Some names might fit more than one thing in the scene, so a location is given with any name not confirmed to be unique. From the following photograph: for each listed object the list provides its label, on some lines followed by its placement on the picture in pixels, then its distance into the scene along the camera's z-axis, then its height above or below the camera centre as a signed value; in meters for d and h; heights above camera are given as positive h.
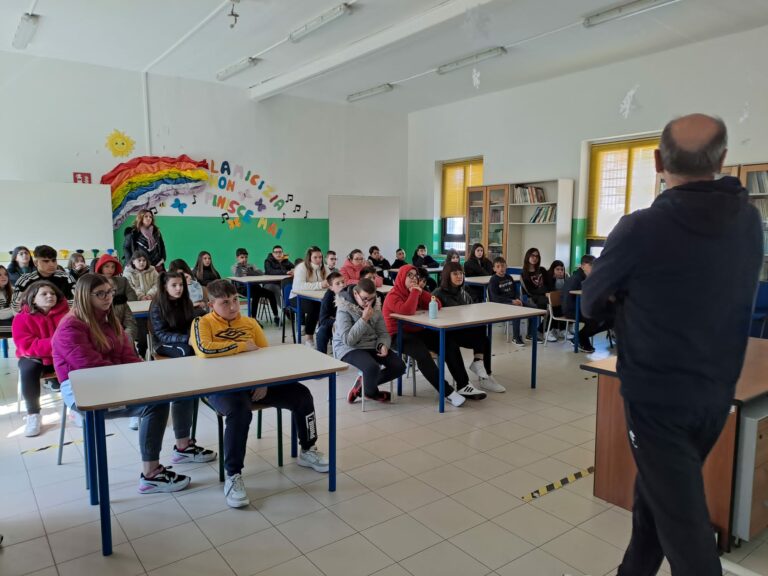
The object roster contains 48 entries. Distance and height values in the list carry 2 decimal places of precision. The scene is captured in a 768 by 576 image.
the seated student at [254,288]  7.35 -0.88
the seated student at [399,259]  9.73 -0.64
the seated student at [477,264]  8.05 -0.60
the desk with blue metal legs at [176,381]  2.18 -0.70
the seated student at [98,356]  2.67 -0.66
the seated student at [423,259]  9.52 -0.62
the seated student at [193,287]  5.16 -0.61
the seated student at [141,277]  5.30 -0.53
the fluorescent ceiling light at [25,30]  5.86 +2.17
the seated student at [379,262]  9.25 -0.66
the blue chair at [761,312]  5.30 -0.86
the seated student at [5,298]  4.74 -0.68
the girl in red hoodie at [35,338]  3.46 -0.73
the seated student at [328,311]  4.77 -0.78
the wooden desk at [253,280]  6.68 -0.71
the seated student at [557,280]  6.87 -0.74
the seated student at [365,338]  4.00 -0.87
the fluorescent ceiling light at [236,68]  7.41 +2.20
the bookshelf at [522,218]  8.14 +0.09
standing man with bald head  1.30 -0.21
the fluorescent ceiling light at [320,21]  5.57 +2.19
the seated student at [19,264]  6.06 -0.46
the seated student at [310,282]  6.00 -0.68
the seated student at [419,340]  4.27 -0.95
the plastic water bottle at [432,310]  4.29 -0.68
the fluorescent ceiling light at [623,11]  5.23 +2.13
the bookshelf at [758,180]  5.92 +0.48
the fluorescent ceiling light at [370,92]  8.77 +2.20
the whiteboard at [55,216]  6.90 +0.10
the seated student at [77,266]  5.94 -0.47
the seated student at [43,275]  4.42 -0.44
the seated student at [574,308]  5.97 -0.95
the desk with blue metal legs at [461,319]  4.04 -0.75
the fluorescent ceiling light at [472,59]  6.78 +2.16
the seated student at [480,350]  4.52 -1.07
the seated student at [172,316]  3.75 -0.65
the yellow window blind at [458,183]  10.01 +0.77
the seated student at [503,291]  6.36 -0.79
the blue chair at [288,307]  6.36 -0.98
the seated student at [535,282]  6.80 -0.74
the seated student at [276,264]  8.09 -0.61
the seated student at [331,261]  7.23 -0.50
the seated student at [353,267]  6.83 -0.56
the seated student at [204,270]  7.26 -0.63
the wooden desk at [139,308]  4.51 -0.72
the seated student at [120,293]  4.18 -0.58
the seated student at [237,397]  2.66 -0.90
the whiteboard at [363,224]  9.84 +0.00
